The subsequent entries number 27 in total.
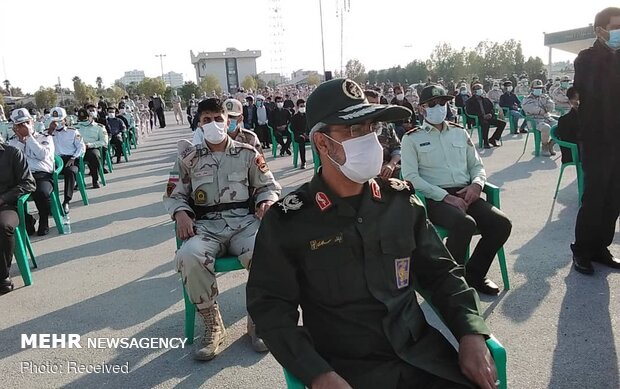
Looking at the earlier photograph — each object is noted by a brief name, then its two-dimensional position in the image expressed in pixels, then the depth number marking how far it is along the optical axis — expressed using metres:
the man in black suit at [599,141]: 3.42
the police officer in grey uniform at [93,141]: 9.82
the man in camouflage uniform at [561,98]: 10.37
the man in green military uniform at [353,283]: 1.74
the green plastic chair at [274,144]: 13.12
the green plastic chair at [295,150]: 10.84
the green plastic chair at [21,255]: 4.53
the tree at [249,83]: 70.07
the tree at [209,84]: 63.65
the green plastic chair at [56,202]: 6.48
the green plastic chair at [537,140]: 9.66
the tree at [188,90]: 53.44
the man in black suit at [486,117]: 11.58
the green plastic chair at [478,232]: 3.67
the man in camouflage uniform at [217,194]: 3.29
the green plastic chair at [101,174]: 10.25
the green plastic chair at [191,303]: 3.25
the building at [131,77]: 196.98
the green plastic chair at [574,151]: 5.19
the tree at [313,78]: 62.00
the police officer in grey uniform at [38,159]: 6.26
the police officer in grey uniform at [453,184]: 3.58
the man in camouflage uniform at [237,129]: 5.28
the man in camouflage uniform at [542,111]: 9.53
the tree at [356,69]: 58.25
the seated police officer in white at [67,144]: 7.94
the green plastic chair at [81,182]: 8.32
